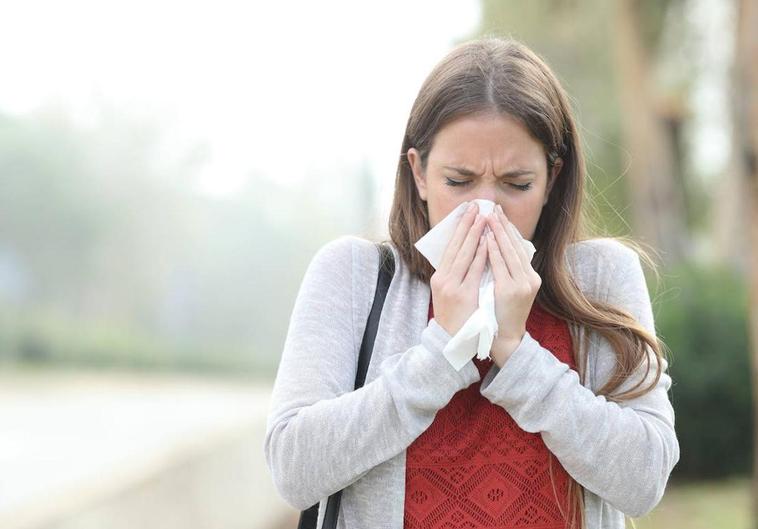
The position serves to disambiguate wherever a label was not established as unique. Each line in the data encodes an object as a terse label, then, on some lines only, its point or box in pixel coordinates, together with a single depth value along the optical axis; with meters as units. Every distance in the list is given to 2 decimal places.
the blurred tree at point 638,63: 25.61
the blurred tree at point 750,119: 11.50
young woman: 3.87
